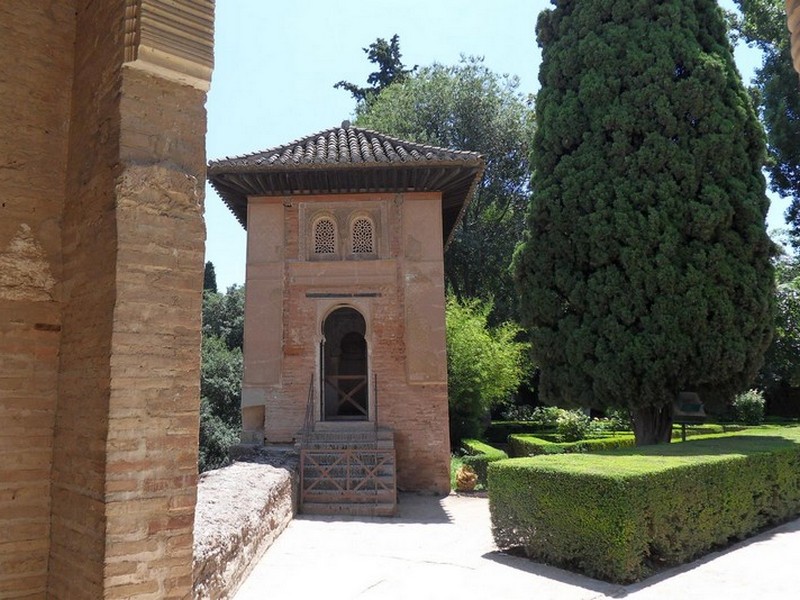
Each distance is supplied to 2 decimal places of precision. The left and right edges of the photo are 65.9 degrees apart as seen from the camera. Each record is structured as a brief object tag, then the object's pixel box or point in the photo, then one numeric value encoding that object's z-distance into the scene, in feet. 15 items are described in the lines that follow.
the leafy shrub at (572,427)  62.55
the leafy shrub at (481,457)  47.88
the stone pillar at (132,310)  9.31
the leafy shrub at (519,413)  88.74
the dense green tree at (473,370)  62.64
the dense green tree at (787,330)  53.31
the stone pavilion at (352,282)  41.78
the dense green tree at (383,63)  120.06
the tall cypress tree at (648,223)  37.63
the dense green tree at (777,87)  70.18
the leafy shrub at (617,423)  69.72
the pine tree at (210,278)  123.84
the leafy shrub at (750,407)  74.54
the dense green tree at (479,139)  86.69
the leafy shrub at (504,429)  74.74
